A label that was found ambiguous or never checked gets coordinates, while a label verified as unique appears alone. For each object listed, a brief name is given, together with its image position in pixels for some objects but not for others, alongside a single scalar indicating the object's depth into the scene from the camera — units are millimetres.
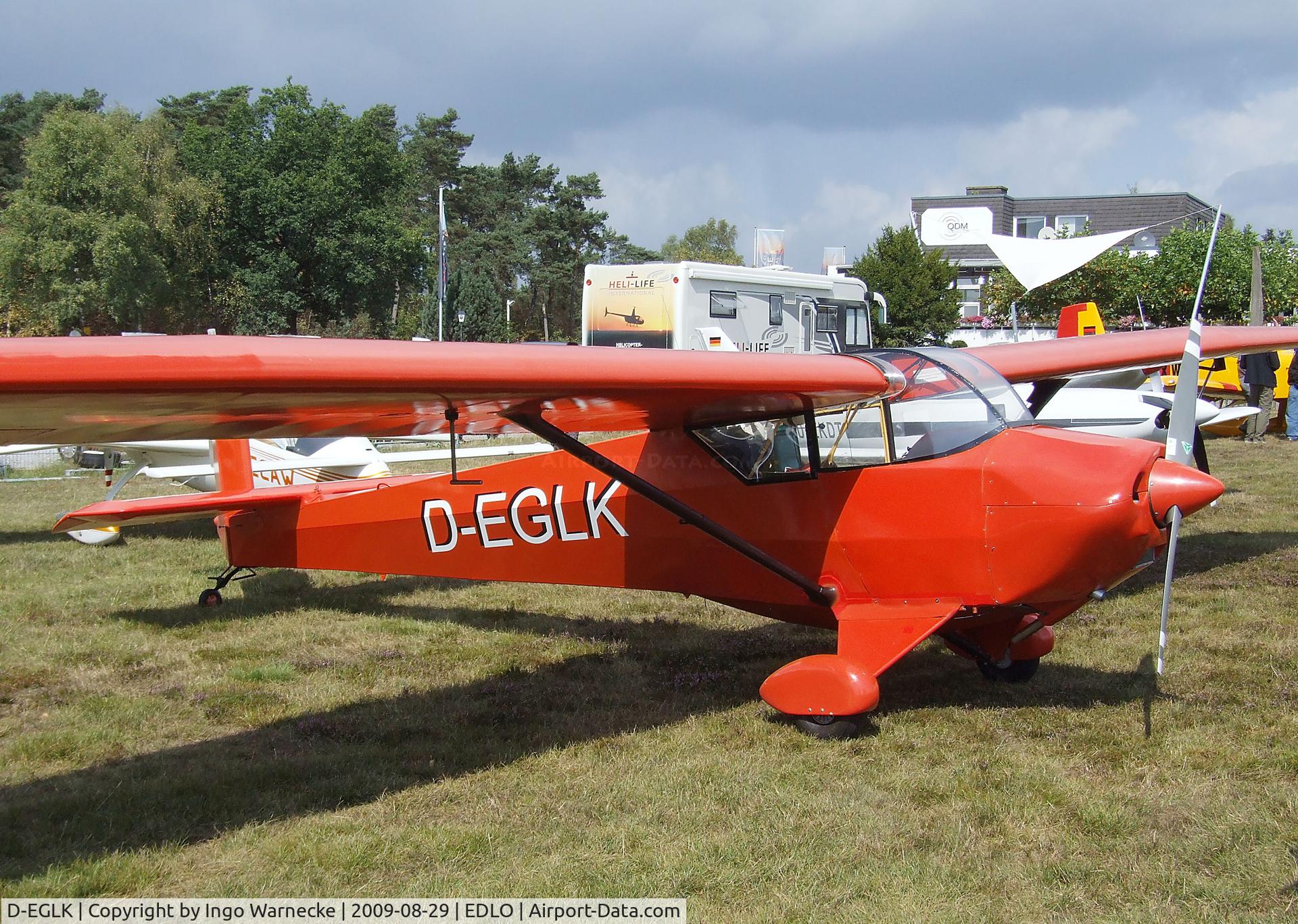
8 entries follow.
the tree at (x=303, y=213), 50656
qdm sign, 66250
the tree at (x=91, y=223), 41562
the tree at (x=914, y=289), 47031
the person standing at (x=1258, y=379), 21453
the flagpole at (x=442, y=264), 36206
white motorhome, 19344
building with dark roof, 66625
